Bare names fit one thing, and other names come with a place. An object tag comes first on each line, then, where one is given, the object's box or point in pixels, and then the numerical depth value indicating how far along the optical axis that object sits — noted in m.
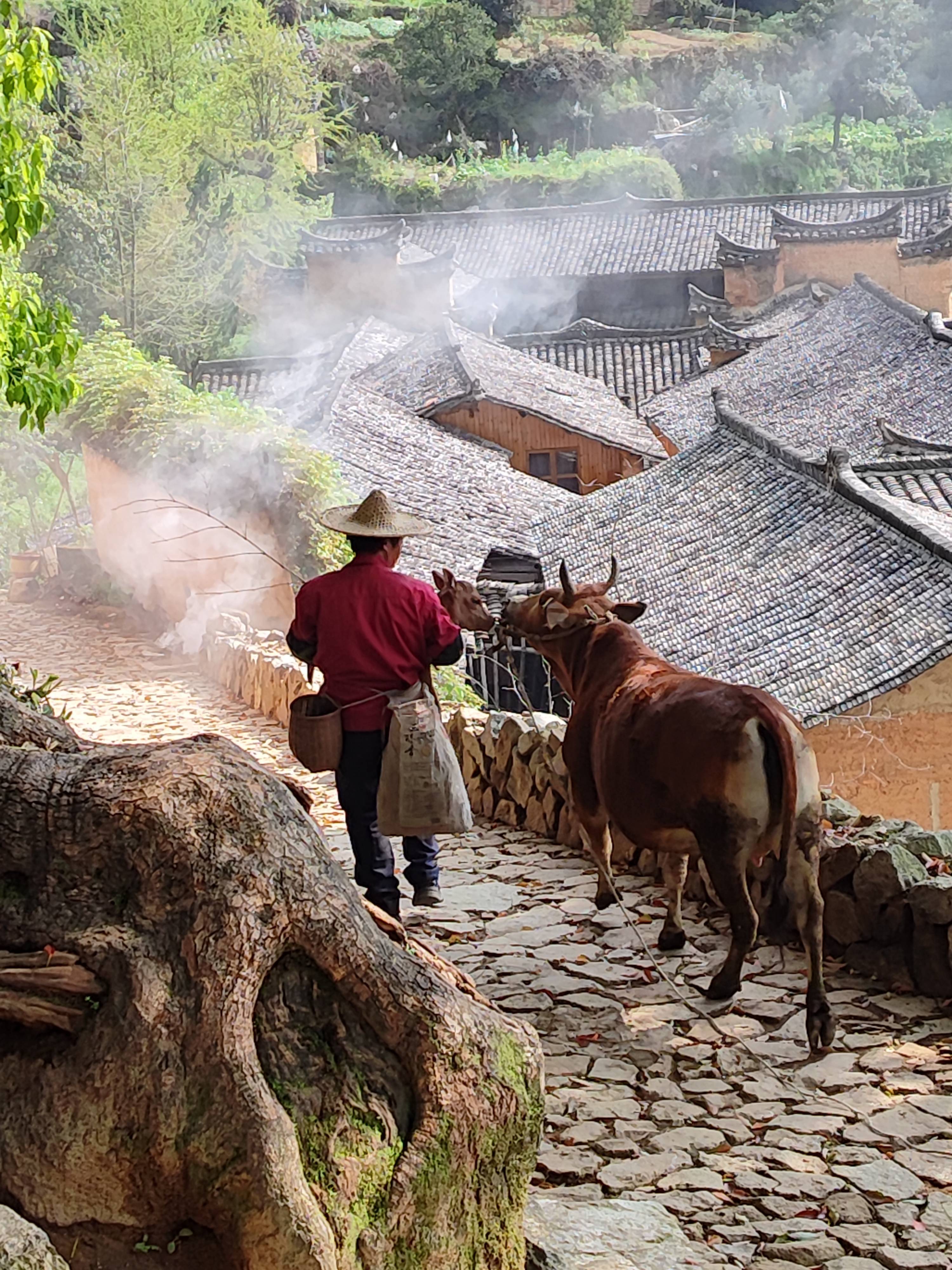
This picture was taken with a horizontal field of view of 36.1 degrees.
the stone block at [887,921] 6.05
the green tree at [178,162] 31.23
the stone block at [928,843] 6.50
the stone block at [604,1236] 3.87
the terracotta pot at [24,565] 23.20
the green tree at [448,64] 57.91
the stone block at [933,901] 5.86
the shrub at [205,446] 17.56
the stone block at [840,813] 6.99
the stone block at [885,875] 6.08
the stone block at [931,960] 5.87
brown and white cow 5.56
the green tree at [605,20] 64.56
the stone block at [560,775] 8.58
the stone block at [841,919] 6.22
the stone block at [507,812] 9.22
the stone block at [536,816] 8.92
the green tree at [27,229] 6.68
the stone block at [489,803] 9.43
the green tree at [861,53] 61.12
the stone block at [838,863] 6.25
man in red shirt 6.02
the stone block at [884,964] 6.01
